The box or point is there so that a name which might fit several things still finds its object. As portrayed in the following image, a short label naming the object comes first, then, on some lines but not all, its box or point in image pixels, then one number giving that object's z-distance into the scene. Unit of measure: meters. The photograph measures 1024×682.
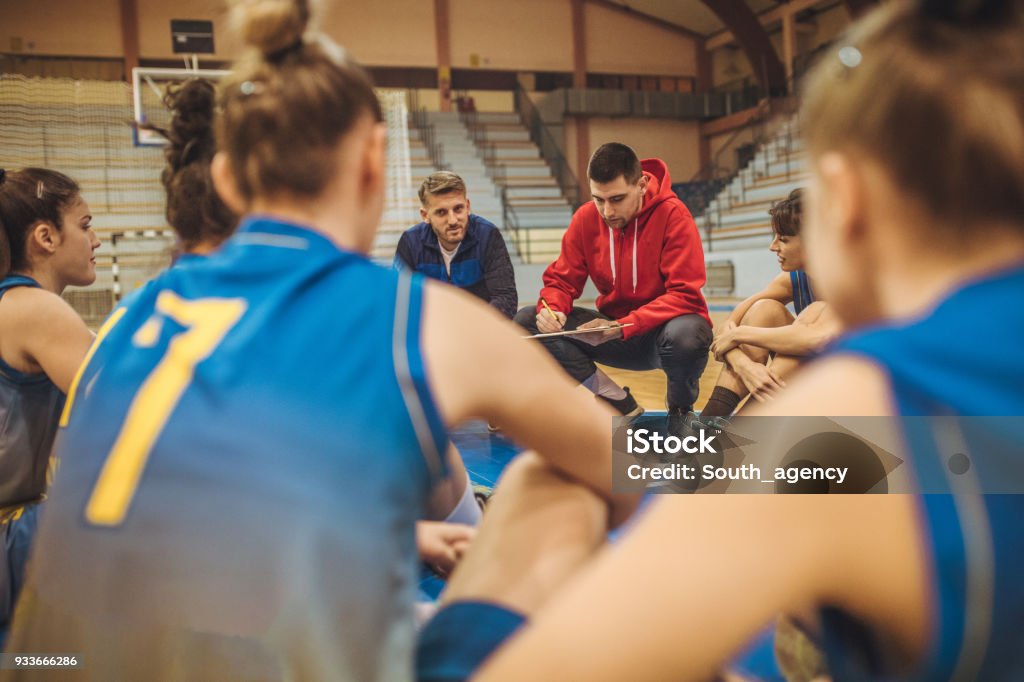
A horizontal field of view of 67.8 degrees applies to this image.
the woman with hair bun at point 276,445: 0.66
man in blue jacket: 4.07
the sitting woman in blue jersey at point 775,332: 2.63
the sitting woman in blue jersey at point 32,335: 1.57
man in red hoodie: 3.17
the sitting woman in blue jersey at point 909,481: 0.45
